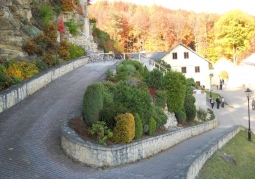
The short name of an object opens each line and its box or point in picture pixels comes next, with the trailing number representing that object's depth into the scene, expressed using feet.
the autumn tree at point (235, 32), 203.83
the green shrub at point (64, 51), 81.32
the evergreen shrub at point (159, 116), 49.72
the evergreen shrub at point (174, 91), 60.59
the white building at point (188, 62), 148.56
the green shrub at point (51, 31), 77.54
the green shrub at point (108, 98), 42.82
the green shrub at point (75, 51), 87.82
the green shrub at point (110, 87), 48.87
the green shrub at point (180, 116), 62.49
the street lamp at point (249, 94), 66.13
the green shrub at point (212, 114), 82.35
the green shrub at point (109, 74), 58.77
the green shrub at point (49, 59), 69.48
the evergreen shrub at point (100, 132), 35.96
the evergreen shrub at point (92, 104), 38.78
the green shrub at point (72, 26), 100.65
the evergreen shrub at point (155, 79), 60.18
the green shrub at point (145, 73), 61.77
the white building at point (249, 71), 155.33
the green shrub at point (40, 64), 65.92
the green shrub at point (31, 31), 70.74
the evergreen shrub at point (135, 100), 42.96
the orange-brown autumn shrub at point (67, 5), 98.63
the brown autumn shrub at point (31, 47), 66.64
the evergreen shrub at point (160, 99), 56.66
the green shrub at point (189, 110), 67.50
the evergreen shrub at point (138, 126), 40.13
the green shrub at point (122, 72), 58.18
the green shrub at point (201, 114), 74.59
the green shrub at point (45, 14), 82.48
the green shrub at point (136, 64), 69.39
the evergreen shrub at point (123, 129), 36.73
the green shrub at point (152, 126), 44.69
